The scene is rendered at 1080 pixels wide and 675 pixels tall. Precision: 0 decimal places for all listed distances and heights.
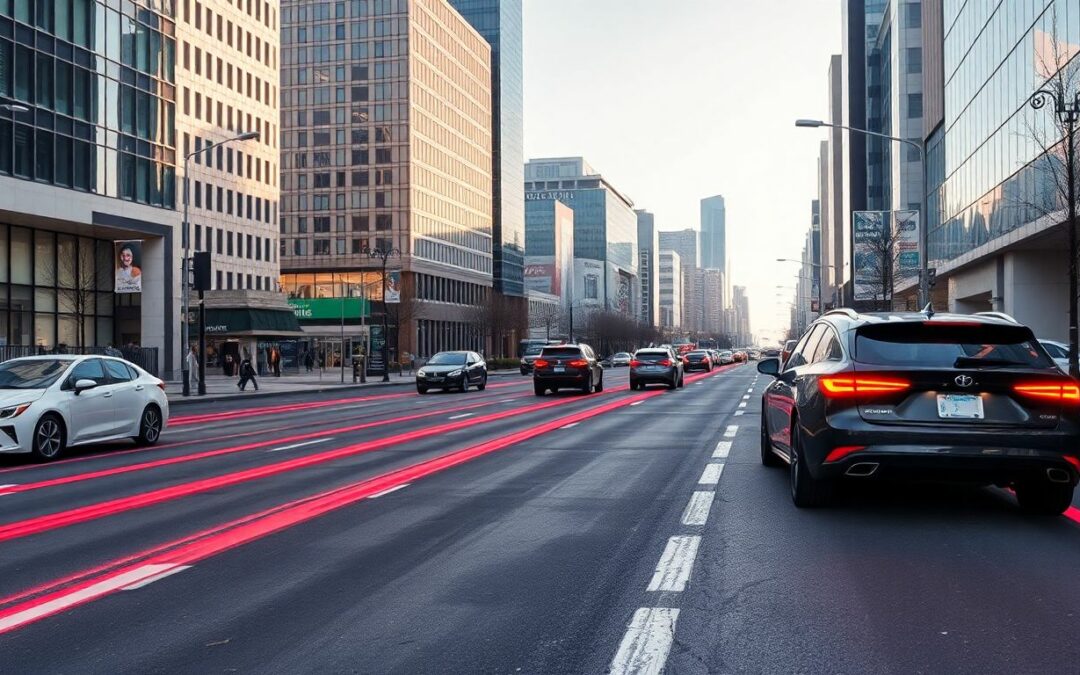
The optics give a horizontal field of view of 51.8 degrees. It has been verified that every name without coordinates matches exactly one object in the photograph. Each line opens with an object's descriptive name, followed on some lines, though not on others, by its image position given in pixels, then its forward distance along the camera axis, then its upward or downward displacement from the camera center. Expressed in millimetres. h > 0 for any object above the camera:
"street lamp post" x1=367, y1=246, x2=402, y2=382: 55812 -974
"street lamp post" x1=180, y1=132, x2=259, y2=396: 37125 +2041
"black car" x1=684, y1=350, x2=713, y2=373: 70000 -1335
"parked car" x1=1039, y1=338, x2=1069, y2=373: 22970 -248
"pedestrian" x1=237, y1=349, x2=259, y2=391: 43062 -1236
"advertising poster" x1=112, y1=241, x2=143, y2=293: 40656 +2571
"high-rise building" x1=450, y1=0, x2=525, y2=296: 137125 +25835
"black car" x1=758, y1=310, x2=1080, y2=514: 8203 -514
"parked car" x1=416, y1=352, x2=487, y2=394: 39969 -1194
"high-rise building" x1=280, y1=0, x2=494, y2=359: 103938 +17627
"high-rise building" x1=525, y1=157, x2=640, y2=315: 193375 +9869
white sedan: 14328 -887
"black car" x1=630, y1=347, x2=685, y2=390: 38281 -972
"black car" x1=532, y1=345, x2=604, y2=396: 34875 -944
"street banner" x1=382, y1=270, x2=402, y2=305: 54834 +2596
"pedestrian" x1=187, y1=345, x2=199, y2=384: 42412 -1171
